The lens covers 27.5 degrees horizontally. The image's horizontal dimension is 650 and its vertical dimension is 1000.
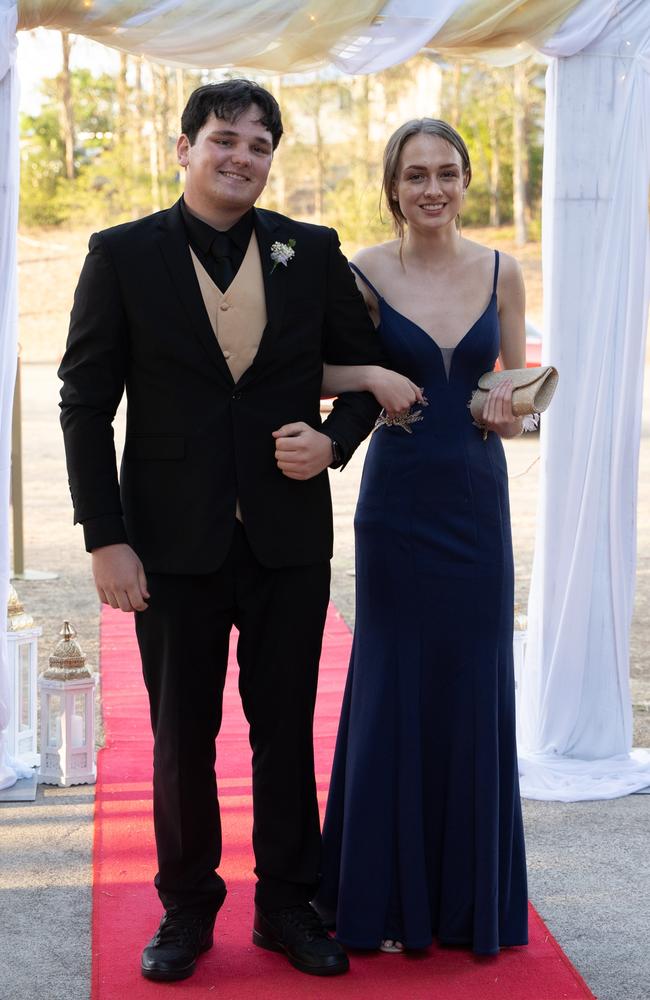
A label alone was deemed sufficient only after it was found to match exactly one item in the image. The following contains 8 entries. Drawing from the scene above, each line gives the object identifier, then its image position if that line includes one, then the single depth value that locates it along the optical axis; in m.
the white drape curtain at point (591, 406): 4.67
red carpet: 3.16
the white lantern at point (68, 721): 4.70
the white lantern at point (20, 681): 4.89
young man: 3.01
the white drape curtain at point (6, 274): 4.41
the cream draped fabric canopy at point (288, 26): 4.31
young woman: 3.32
